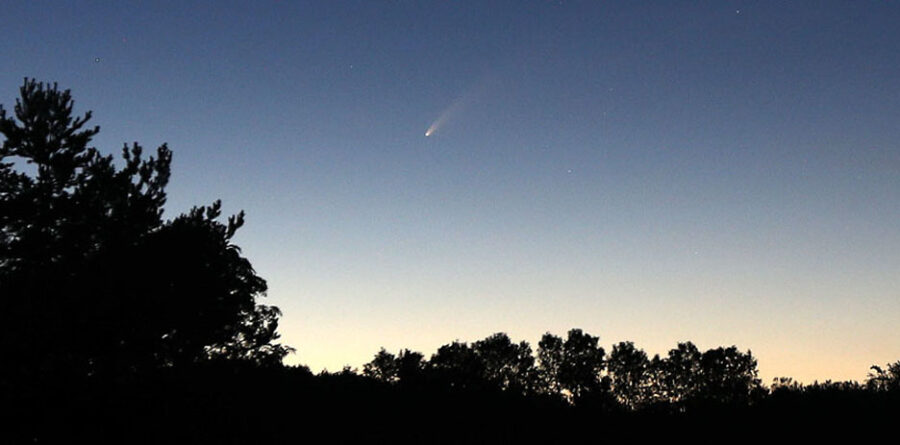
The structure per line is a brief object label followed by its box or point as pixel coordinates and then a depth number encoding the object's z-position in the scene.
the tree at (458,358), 80.76
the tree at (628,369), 86.12
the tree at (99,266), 18.28
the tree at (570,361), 85.06
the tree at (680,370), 83.38
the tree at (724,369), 79.81
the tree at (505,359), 86.06
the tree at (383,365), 87.56
